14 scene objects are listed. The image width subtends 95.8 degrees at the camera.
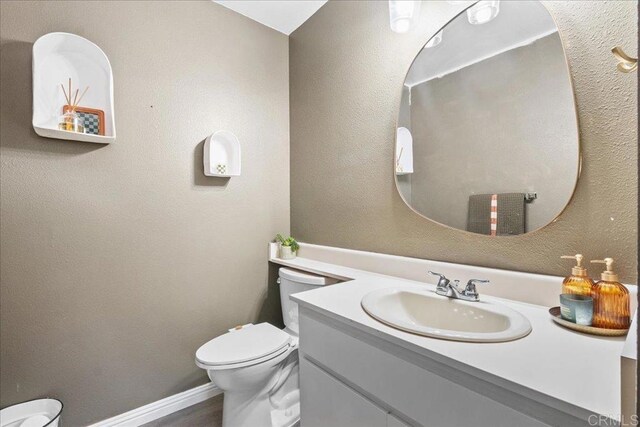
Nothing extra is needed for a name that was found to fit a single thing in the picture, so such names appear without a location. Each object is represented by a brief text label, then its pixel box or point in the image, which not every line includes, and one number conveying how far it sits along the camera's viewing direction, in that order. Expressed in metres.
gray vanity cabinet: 0.59
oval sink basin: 0.74
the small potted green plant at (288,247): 1.99
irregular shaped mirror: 0.96
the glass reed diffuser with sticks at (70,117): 1.31
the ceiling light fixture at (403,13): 1.27
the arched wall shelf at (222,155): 1.75
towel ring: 0.54
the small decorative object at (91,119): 1.41
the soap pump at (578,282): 0.81
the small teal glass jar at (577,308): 0.78
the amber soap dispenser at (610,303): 0.75
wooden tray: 0.74
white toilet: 1.33
